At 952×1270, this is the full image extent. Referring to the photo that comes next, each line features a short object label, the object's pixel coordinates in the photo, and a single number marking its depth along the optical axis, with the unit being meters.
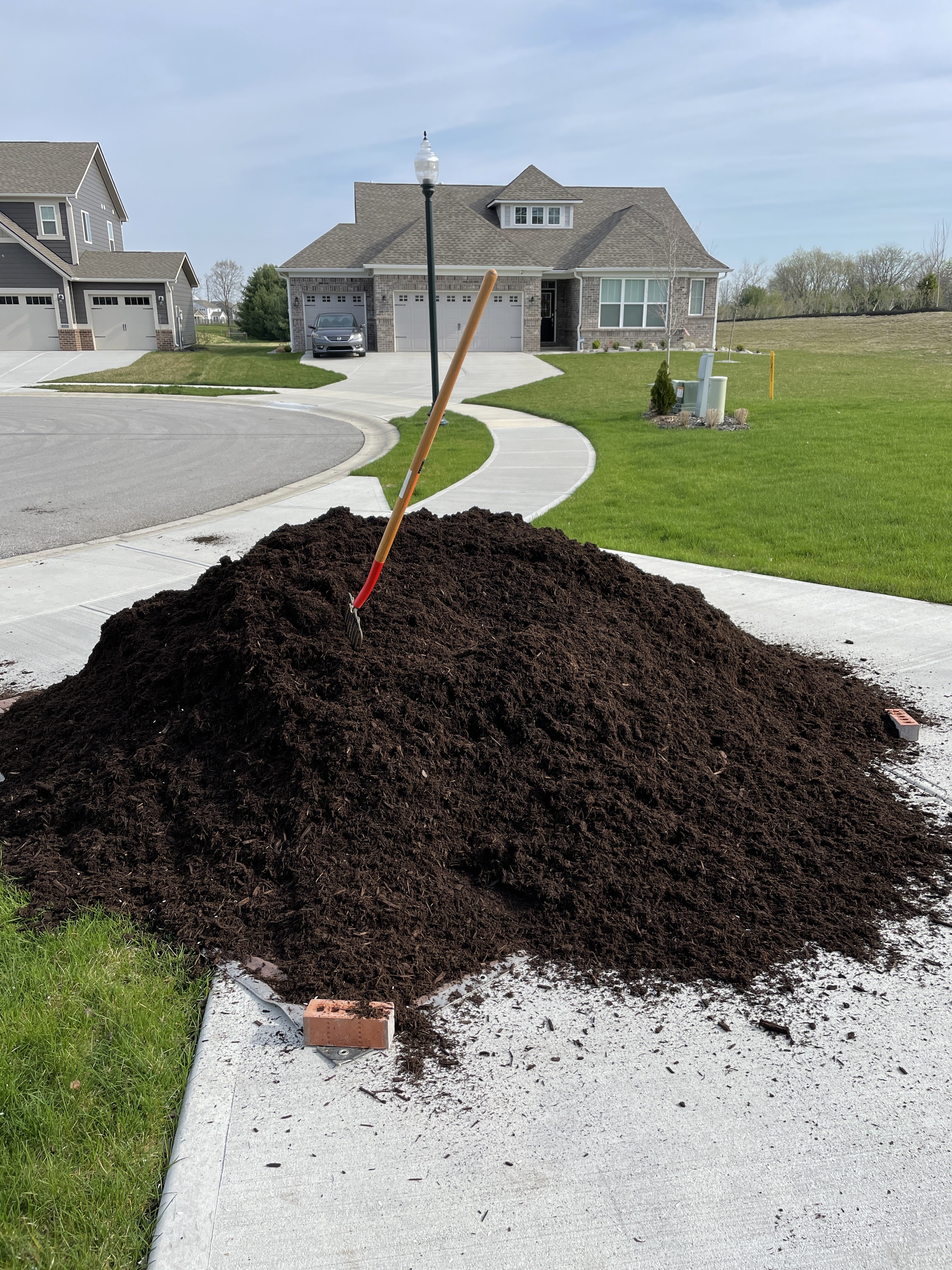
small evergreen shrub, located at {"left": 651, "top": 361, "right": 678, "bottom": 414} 16.48
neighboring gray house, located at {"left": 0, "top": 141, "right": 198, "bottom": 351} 35.78
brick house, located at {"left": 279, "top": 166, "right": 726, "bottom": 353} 33.94
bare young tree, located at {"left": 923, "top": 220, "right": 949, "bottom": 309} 63.78
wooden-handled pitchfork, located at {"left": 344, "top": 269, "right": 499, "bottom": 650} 2.93
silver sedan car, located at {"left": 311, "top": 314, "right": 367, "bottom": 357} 32.25
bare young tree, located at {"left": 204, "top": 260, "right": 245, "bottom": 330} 89.38
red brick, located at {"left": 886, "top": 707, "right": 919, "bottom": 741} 4.20
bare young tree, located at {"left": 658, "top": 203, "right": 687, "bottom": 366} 31.20
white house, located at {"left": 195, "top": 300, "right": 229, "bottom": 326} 99.25
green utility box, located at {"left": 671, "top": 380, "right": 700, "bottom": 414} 16.53
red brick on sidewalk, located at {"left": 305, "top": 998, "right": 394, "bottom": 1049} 2.45
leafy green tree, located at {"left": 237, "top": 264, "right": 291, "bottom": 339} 44.16
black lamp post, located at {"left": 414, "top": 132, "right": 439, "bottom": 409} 13.37
